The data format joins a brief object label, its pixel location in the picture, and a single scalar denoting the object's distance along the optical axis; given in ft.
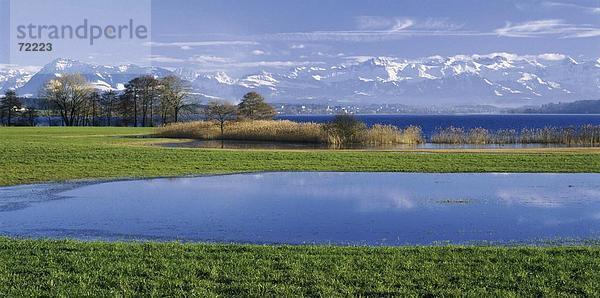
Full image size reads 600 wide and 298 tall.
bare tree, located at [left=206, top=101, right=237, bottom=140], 194.71
